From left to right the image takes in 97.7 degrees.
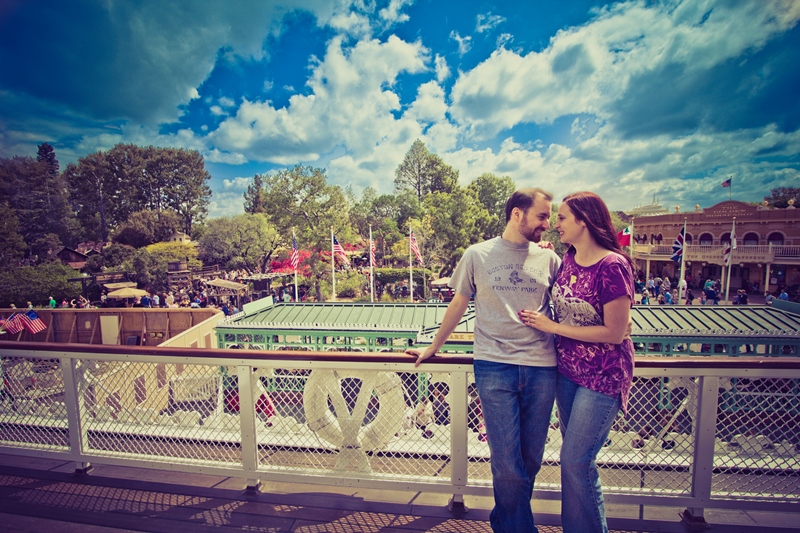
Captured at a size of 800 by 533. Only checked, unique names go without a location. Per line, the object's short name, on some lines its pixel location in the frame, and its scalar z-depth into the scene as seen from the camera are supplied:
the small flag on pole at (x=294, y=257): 18.02
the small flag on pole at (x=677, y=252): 17.37
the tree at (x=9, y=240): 28.82
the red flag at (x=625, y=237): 17.03
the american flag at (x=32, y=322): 12.73
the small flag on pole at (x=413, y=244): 18.18
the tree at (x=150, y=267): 26.42
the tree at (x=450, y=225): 28.44
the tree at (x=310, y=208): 23.02
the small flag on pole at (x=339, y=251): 19.03
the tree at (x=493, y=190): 43.75
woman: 1.56
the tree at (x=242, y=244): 33.47
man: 1.71
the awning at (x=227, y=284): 21.84
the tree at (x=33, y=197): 40.22
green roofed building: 8.01
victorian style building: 25.31
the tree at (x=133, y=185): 51.59
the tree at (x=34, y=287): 20.92
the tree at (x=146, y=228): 43.94
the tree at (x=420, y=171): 44.16
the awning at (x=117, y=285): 22.95
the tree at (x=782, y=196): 44.65
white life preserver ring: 2.31
